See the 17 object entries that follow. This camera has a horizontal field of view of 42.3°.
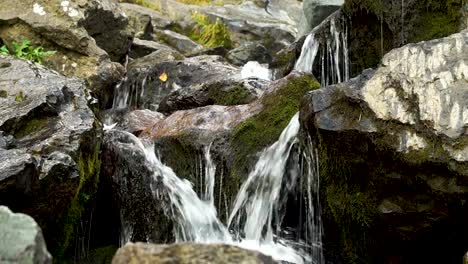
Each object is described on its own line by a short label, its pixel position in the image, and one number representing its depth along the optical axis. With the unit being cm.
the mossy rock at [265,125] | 589
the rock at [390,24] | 651
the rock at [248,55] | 1374
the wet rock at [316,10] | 1273
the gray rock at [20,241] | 239
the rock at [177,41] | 1690
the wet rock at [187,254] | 249
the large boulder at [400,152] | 446
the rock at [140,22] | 1644
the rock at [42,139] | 433
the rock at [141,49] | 1399
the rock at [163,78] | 1023
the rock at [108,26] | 1108
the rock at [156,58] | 1159
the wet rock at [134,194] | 557
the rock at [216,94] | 754
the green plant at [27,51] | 880
